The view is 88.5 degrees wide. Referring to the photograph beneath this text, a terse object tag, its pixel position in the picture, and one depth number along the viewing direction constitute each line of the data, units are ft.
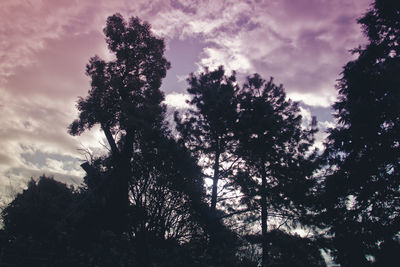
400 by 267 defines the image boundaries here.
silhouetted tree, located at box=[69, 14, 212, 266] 38.19
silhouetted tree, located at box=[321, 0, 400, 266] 28.68
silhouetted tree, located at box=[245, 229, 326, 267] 21.74
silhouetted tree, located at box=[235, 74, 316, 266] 37.24
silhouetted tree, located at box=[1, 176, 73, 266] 23.00
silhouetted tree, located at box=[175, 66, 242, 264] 39.68
